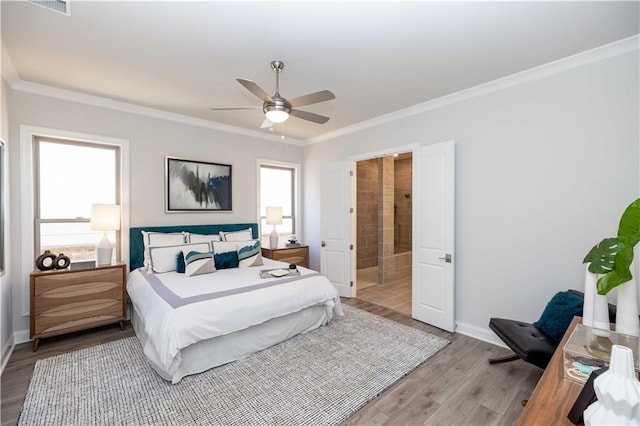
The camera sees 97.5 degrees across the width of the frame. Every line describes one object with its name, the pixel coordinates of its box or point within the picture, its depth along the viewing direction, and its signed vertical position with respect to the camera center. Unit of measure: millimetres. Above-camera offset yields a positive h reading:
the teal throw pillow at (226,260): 3629 -648
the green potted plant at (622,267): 1496 -321
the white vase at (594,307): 1693 -598
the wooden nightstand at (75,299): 2885 -973
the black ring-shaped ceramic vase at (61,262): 3109 -569
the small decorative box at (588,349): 1340 -747
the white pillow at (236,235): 4306 -394
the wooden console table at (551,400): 1062 -789
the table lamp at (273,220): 4891 -170
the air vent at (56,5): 1864 +1399
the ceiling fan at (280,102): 2369 +958
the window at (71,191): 3291 +249
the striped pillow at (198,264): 3273 -634
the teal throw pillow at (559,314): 2225 -851
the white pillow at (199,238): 3944 -397
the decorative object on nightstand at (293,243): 5150 -608
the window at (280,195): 5262 +304
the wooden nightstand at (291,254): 4766 -764
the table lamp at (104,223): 3305 -149
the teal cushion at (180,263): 3437 -651
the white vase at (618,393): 842 -560
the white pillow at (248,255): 3811 -612
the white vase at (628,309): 1571 -565
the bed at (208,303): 2367 -893
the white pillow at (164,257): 3398 -572
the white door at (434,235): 3393 -316
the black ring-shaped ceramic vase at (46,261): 3027 -551
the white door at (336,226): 4688 -281
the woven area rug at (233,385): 1995 -1457
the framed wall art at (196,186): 4113 +378
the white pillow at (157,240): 3625 -391
